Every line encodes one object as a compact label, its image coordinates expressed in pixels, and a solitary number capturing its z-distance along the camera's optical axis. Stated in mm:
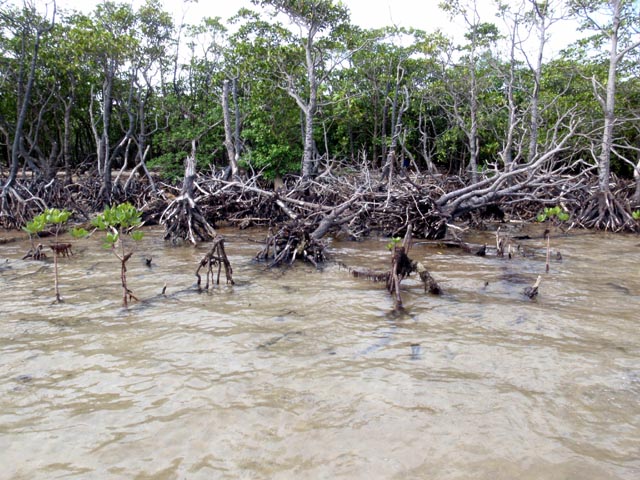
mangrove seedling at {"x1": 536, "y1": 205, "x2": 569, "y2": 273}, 6161
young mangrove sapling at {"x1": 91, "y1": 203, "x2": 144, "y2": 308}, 4641
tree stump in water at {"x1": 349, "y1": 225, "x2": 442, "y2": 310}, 4656
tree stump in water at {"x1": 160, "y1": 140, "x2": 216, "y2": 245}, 8094
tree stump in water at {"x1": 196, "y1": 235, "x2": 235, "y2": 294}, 5202
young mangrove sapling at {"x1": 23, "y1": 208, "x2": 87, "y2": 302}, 4848
